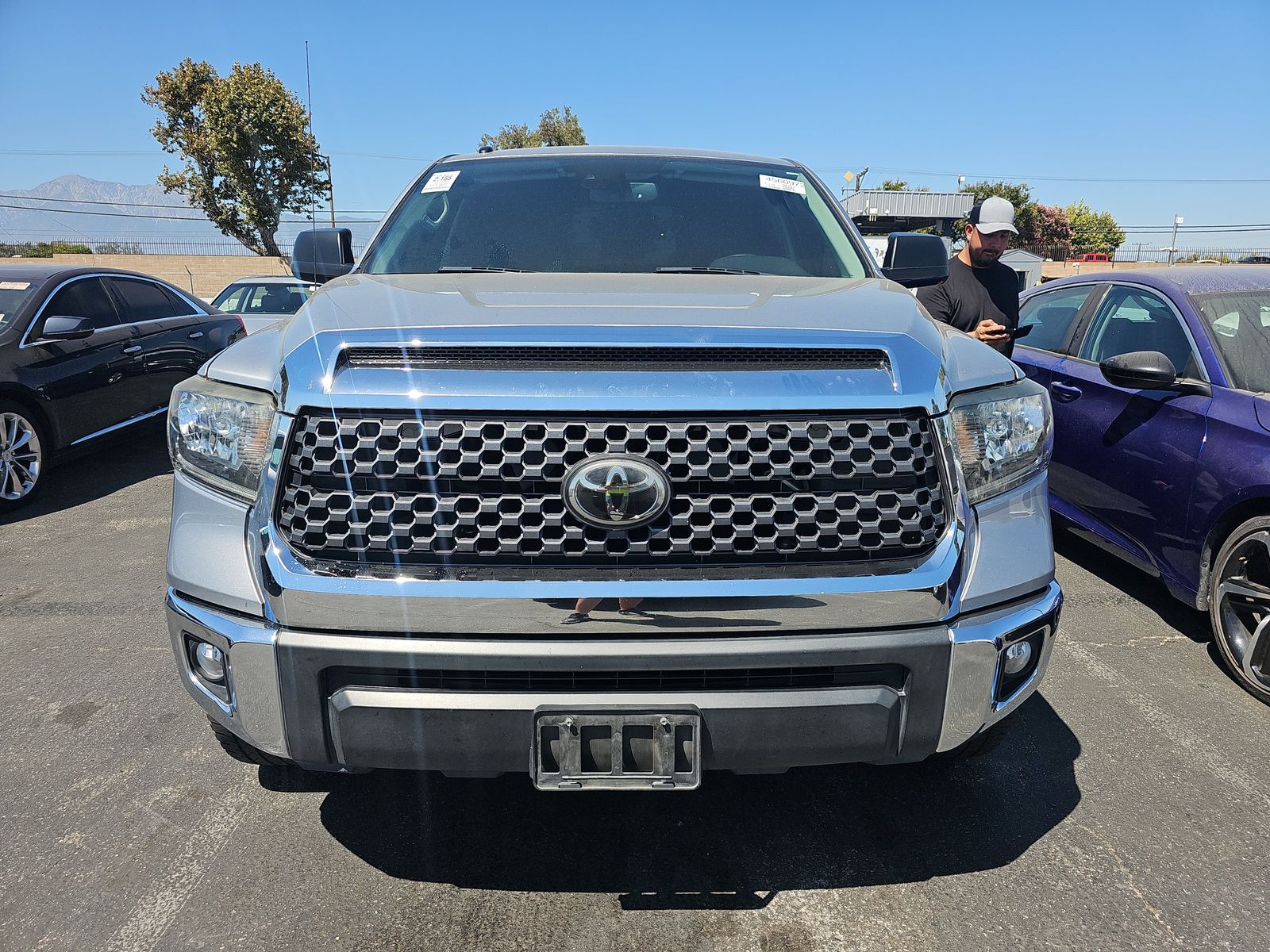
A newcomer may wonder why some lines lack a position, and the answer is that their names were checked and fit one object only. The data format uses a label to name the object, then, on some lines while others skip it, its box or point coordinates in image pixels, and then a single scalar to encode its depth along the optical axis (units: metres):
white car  11.75
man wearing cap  5.18
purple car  3.48
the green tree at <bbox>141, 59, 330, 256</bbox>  27.86
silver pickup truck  1.86
